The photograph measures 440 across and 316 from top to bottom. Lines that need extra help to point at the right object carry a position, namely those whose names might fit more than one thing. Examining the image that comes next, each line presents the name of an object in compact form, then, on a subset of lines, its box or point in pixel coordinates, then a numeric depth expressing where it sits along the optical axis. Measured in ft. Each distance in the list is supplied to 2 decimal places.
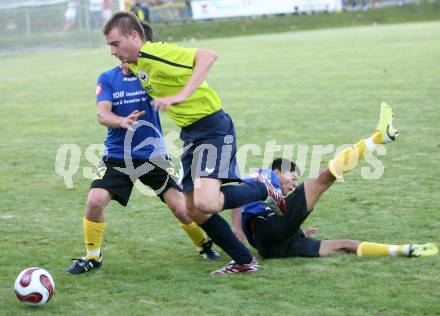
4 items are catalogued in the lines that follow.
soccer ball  29.19
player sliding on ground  34.53
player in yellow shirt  32.60
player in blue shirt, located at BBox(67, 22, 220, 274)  34.88
